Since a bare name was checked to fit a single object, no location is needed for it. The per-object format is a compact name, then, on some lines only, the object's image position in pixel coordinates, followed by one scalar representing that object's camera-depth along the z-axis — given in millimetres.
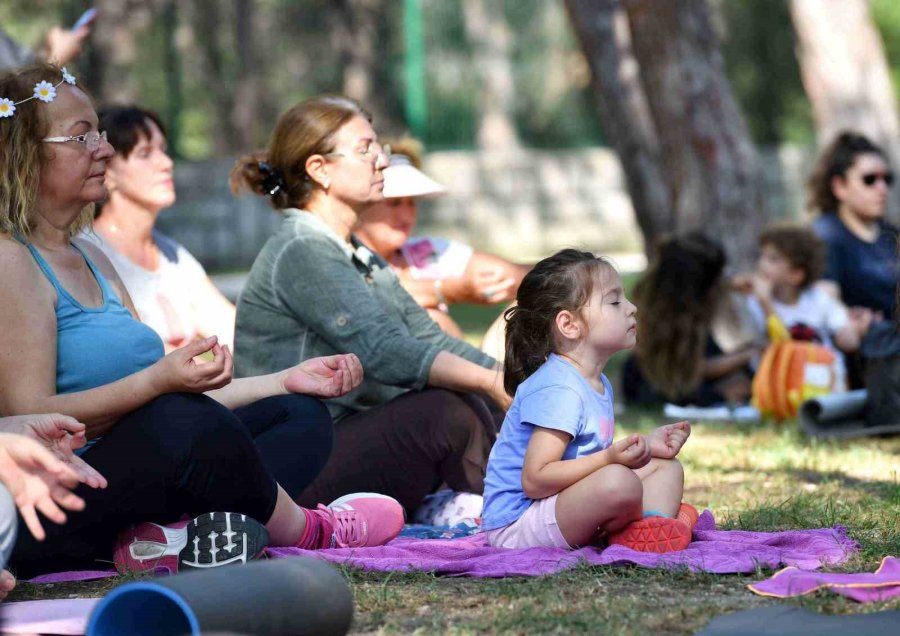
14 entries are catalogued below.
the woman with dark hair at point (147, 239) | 11195
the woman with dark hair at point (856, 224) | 16406
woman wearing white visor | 11266
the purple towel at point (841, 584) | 6602
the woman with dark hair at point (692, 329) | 15562
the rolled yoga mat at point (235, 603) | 5391
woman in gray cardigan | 9289
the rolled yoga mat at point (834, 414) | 13680
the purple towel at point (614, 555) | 7469
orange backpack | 14867
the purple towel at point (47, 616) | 6184
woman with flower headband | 7242
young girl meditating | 7711
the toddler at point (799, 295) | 15789
